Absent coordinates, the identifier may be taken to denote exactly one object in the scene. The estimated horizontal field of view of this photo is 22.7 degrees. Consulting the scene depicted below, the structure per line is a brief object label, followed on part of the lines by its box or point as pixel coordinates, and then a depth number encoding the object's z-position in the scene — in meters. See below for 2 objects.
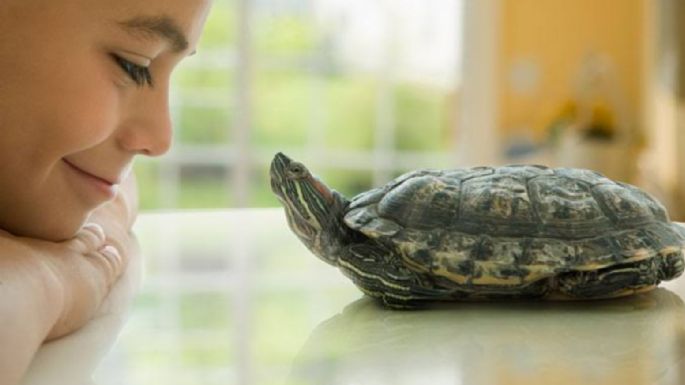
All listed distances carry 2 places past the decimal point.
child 0.67
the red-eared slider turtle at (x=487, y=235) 0.79
